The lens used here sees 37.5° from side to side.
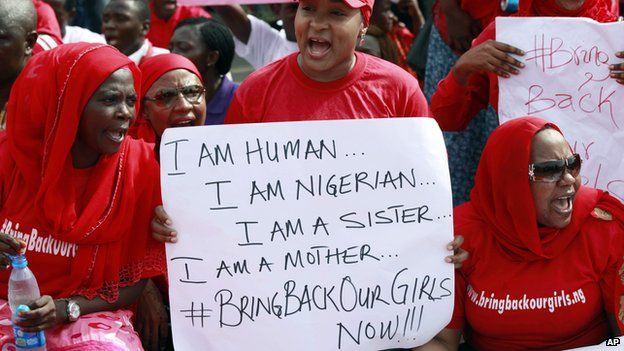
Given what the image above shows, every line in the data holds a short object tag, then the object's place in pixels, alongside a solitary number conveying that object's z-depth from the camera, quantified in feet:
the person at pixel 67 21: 18.66
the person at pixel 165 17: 21.57
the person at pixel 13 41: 13.16
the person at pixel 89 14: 24.38
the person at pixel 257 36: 17.53
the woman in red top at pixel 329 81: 10.11
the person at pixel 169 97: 12.13
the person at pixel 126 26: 18.45
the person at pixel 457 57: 13.43
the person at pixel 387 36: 18.75
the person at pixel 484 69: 11.53
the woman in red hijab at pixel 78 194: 9.80
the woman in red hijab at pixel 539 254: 10.18
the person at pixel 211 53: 15.43
